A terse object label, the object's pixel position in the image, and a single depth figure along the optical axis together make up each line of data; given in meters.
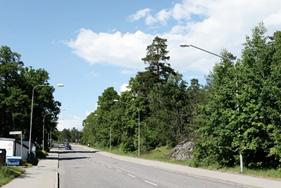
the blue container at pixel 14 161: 38.17
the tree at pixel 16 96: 62.22
